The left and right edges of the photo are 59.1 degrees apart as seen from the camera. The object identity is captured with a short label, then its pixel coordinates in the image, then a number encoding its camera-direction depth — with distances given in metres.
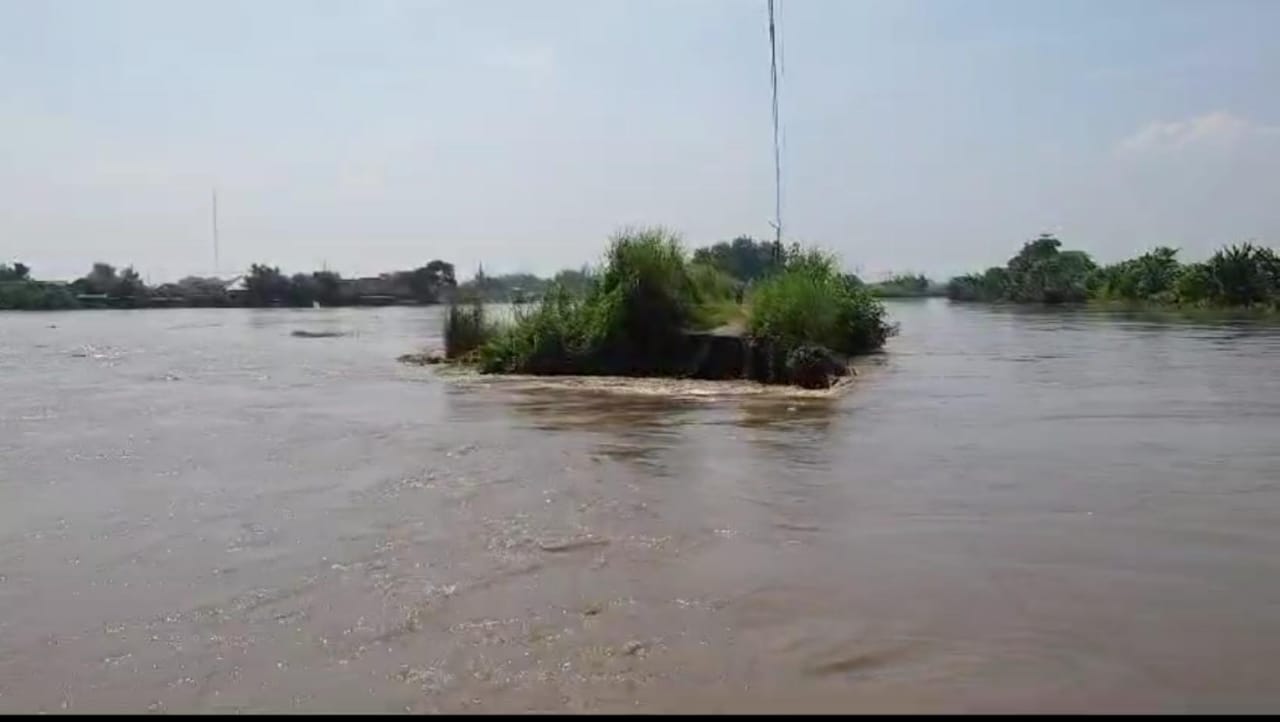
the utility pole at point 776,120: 23.16
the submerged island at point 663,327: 21.47
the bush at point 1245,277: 53.94
